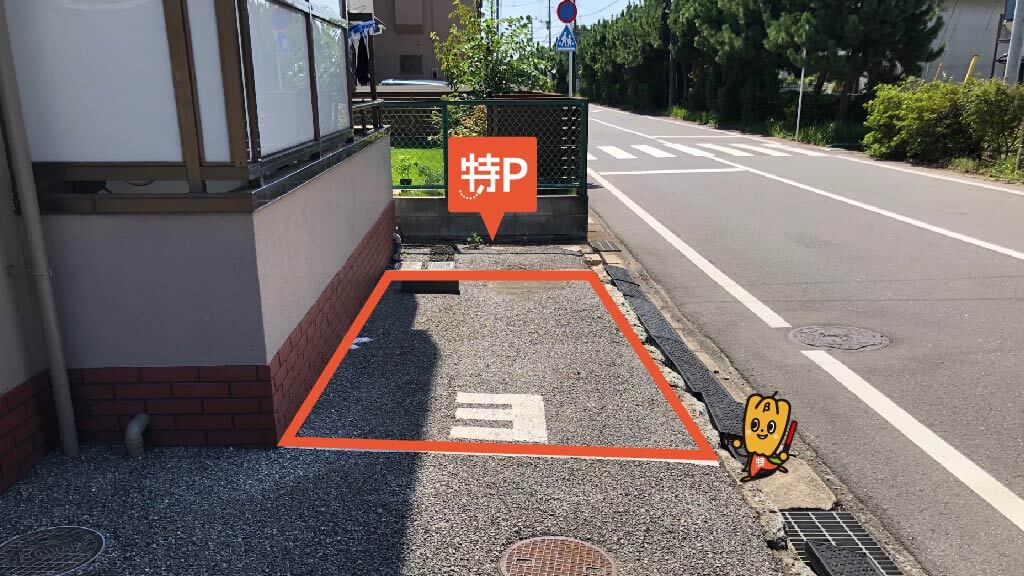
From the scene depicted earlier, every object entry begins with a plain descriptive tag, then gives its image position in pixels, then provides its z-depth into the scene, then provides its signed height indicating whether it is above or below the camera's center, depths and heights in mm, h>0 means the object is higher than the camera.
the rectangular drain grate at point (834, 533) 3452 -2100
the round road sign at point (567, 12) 15609 +1595
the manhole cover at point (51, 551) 3199 -1947
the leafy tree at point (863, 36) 23781 +1610
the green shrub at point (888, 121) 19391 -866
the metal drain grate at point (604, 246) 9932 -2040
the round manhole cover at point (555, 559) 3236 -2010
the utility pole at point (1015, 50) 17297 +807
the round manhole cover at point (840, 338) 6246 -2084
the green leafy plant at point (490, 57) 11930 +535
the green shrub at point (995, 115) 16109 -622
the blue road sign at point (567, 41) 15703 +1007
